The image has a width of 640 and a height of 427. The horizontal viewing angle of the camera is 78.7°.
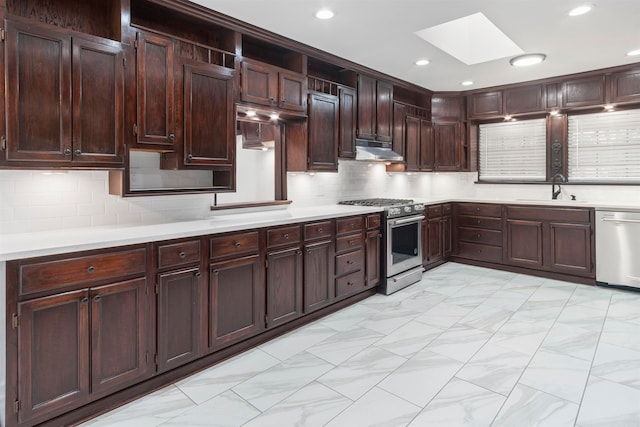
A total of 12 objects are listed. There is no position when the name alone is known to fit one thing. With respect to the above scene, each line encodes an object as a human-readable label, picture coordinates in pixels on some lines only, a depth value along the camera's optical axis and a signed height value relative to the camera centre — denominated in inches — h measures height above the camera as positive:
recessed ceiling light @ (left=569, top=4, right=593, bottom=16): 115.1 +60.8
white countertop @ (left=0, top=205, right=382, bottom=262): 74.9 -4.8
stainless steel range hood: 175.2 +28.4
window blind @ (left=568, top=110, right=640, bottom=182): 186.7 +32.3
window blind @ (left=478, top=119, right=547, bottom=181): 214.2 +34.9
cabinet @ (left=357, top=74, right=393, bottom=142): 176.2 +48.7
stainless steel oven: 168.7 -14.1
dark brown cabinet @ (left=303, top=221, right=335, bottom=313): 133.3 -18.5
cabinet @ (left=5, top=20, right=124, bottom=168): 78.4 +25.1
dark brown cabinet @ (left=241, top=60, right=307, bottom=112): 127.4 +43.9
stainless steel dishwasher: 167.8 -16.0
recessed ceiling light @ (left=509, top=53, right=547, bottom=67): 160.1 +63.5
